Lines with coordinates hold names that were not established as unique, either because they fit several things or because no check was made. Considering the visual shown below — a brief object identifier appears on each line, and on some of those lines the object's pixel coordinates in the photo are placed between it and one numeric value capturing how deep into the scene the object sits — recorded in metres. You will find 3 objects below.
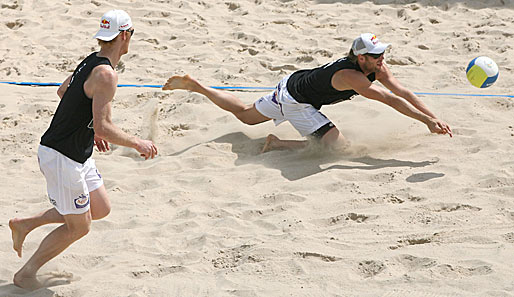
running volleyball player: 7.36
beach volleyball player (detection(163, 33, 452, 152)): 11.01
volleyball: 11.75
